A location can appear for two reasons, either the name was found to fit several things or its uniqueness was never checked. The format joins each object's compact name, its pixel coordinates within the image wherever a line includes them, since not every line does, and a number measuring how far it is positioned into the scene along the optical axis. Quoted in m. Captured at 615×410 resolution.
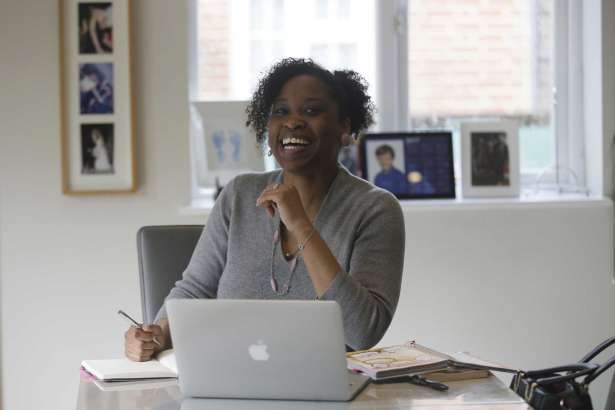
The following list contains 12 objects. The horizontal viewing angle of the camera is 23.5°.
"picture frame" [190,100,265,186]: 4.55
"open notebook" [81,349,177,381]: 3.10
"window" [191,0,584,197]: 4.68
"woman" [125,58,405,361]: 3.31
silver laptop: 2.67
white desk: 2.72
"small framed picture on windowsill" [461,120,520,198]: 4.61
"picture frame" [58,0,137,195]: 4.44
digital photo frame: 4.58
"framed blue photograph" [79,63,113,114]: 4.45
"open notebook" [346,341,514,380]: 3.00
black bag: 3.34
